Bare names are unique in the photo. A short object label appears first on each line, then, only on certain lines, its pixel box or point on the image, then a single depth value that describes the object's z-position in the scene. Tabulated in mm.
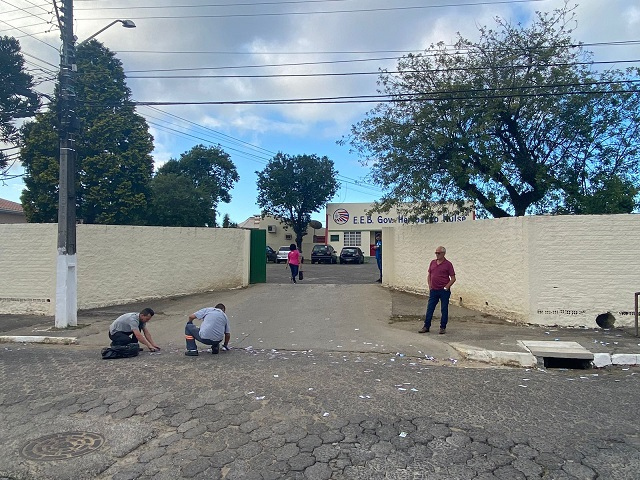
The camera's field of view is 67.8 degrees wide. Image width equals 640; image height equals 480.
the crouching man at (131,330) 7602
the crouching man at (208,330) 7637
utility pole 9891
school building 42969
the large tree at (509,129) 13125
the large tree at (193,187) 36812
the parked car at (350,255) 36750
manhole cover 4105
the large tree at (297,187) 44219
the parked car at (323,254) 37688
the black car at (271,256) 41544
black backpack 7473
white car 38750
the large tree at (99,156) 26906
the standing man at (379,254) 18578
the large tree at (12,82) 23156
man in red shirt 9172
